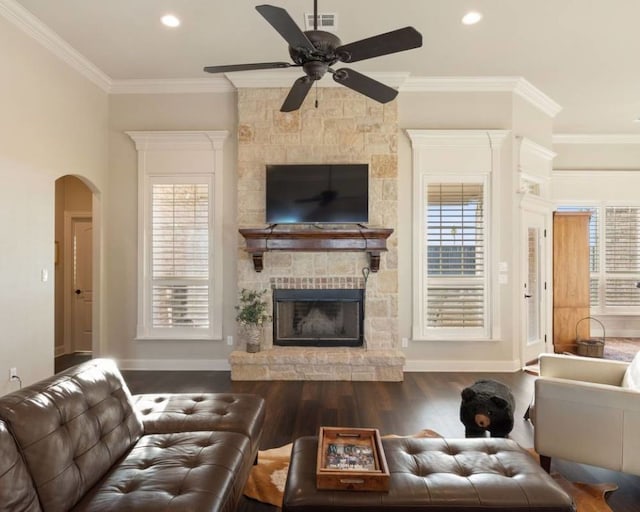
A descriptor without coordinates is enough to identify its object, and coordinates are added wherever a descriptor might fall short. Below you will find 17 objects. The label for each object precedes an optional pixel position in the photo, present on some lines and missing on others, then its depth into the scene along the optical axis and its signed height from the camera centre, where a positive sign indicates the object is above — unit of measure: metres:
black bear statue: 2.63 -1.05
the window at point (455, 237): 4.77 +0.30
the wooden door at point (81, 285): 5.80 -0.40
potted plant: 4.45 -0.68
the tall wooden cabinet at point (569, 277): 5.59 -0.24
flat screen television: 4.51 +0.79
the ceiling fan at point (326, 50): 2.01 +1.23
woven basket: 5.36 -1.24
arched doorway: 5.66 -0.13
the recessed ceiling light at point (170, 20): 3.54 +2.28
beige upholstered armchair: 2.19 -0.98
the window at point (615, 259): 6.89 +0.03
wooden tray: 1.61 -0.94
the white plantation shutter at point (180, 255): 4.83 +0.06
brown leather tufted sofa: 1.42 -0.92
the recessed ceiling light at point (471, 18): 3.47 +2.27
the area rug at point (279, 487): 2.21 -1.41
